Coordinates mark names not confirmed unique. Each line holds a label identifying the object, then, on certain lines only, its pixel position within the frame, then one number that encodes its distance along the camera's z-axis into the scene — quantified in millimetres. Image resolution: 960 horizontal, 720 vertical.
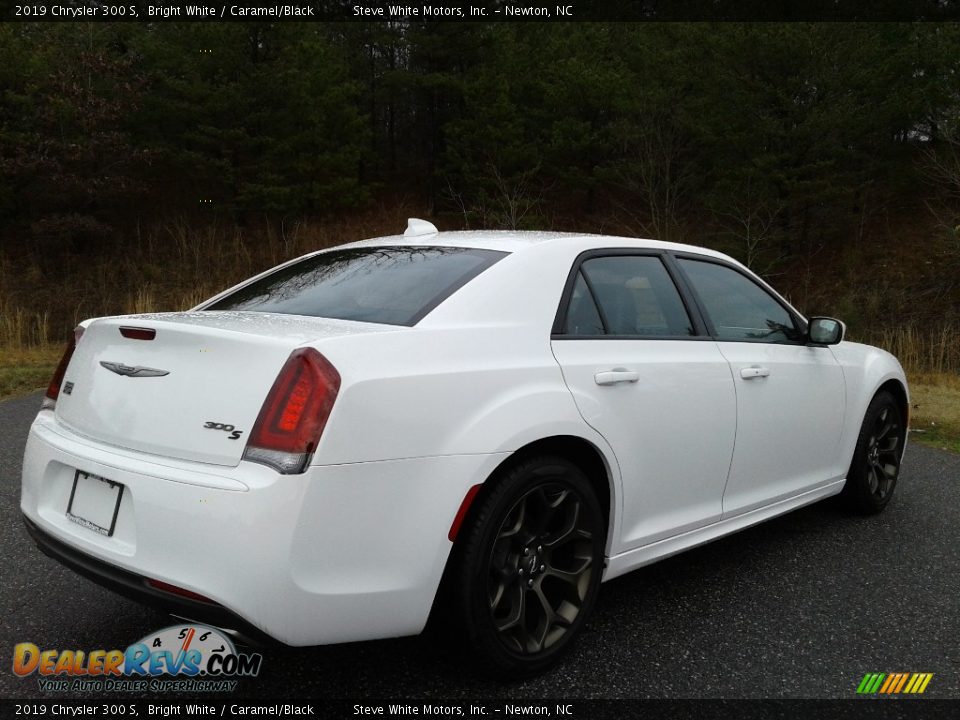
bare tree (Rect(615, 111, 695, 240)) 28016
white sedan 2281
